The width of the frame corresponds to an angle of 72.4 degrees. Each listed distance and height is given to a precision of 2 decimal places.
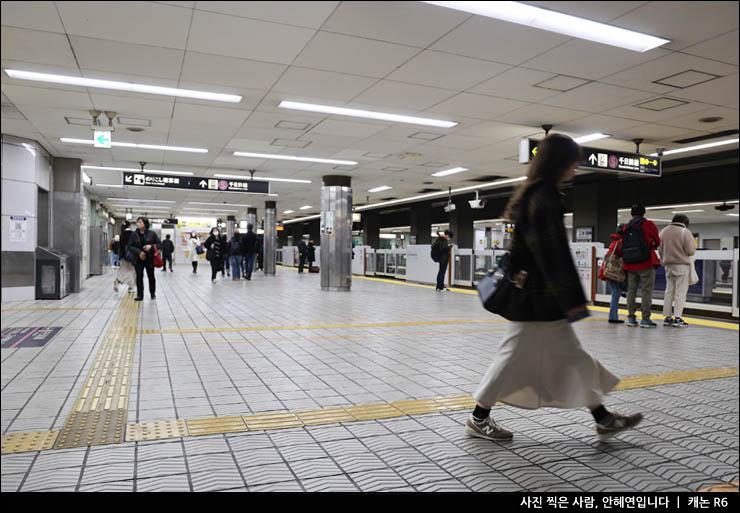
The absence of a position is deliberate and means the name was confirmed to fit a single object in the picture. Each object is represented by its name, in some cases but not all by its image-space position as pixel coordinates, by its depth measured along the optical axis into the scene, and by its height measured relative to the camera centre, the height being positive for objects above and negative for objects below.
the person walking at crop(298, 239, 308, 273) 23.08 -0.21
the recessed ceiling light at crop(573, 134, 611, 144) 9.89 +2.25
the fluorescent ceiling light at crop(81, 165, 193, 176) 14.38 +2.28
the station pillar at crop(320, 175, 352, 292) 14.40 +0.36
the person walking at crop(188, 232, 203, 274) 22.79 -0.01
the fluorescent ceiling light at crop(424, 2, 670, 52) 4.80 +2.30
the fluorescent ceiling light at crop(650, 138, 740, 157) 10.45 +2.25
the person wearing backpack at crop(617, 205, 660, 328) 7.21 -0.04
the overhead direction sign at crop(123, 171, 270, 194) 12.90 +1.72
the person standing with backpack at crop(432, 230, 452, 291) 14.21 -0.11
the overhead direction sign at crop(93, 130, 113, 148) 8.44 +1.84
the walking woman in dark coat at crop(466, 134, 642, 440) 2.70 -0.41
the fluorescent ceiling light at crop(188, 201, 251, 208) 24.21 +2.22
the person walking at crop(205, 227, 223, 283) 16.72 -0.07
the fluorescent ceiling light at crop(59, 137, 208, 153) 10.60 +2.26
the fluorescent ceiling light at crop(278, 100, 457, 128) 8.05 +2.27
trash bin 10.63 -0.59
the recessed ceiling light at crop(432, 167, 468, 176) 14.13 +2.26
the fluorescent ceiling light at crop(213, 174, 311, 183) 15.57 +2.24
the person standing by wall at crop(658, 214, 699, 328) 7.53 -0.21
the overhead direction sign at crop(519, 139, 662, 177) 9.02 +1.70
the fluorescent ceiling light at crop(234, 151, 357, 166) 12.13 +2.25
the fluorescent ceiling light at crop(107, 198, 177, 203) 24.33 +2.25
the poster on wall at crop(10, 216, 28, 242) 10.14 +0.38
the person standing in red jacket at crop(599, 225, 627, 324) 7.70 -0.35
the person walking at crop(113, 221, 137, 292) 10.52 -0.42
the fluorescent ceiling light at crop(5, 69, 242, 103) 6.67 +2.26
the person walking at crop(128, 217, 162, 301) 10.26 -0.03
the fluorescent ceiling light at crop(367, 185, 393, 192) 18.36 +2.25
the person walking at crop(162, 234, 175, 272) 23.24 -0.06
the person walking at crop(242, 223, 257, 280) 17.53 +0.07
